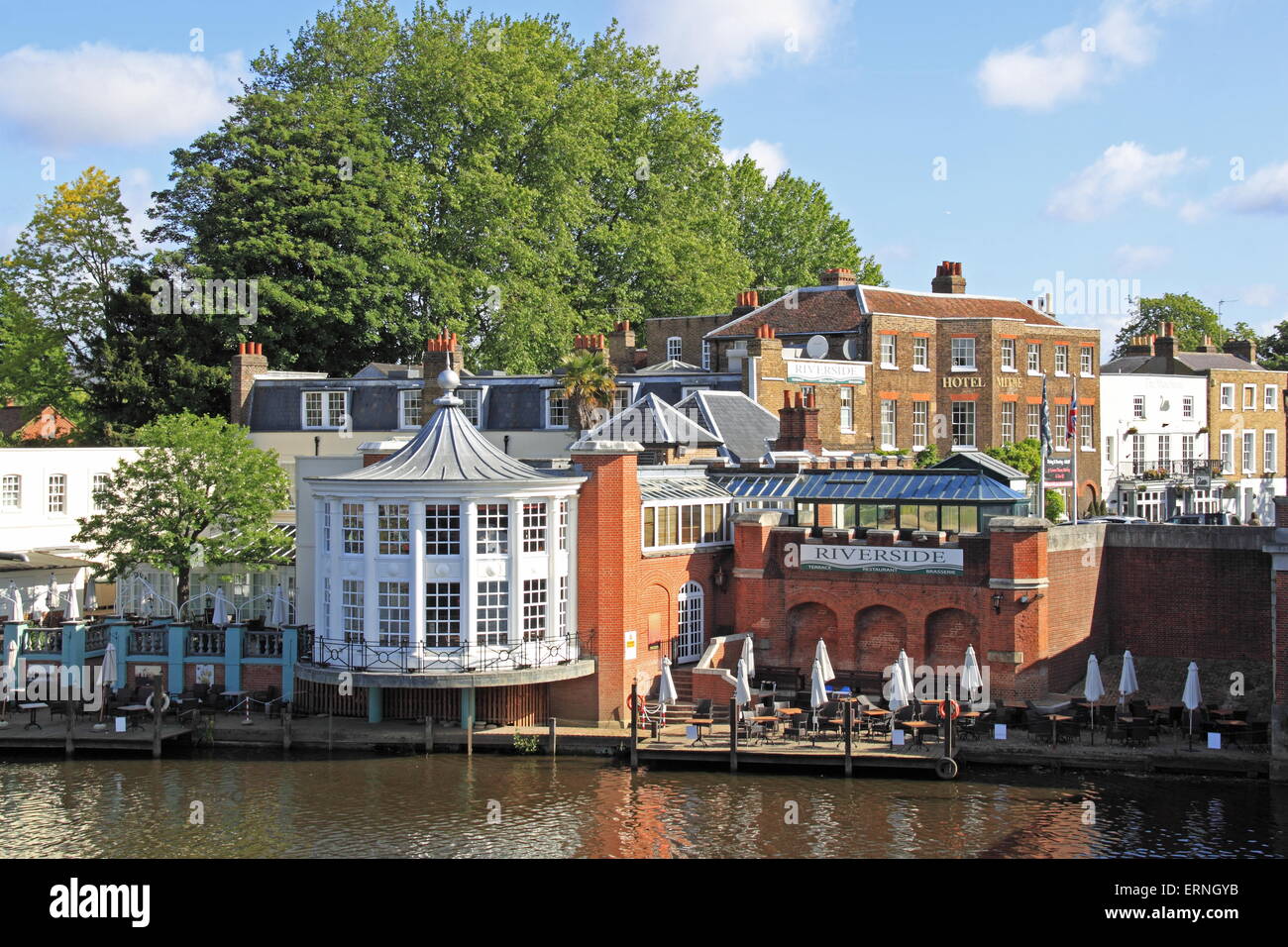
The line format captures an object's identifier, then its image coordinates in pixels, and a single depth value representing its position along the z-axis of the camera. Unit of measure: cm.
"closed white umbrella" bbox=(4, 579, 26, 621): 4972
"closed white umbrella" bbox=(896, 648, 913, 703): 4119
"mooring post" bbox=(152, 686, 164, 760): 4225
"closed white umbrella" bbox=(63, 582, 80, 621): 4969
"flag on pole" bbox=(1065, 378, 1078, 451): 4944
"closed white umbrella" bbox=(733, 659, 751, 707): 4122
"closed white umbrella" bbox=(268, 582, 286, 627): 4919
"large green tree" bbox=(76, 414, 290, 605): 4978
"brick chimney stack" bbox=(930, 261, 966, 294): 7669
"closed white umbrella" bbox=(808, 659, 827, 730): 4112
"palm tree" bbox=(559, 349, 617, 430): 5791
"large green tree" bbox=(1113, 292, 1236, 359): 10850
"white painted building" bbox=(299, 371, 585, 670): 4172
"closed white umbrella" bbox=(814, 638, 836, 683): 4253
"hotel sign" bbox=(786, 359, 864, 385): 6444
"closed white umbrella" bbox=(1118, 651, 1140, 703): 4219
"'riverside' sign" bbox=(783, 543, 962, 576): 4456
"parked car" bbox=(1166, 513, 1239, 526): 5919
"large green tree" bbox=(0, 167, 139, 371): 7369
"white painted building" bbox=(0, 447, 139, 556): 5803
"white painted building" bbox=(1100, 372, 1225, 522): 7588
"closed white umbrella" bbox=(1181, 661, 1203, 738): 4003
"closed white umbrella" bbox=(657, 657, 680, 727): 4194
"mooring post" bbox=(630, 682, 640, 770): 4028
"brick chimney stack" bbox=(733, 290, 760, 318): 7506
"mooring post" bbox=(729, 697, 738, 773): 3984
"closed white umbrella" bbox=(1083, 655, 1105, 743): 4091
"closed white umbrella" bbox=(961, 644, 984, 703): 4153
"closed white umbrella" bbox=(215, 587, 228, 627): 5206
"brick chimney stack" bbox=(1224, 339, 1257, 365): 8845
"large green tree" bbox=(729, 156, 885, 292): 9581
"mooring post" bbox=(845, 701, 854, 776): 3922
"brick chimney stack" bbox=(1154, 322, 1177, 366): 8400
